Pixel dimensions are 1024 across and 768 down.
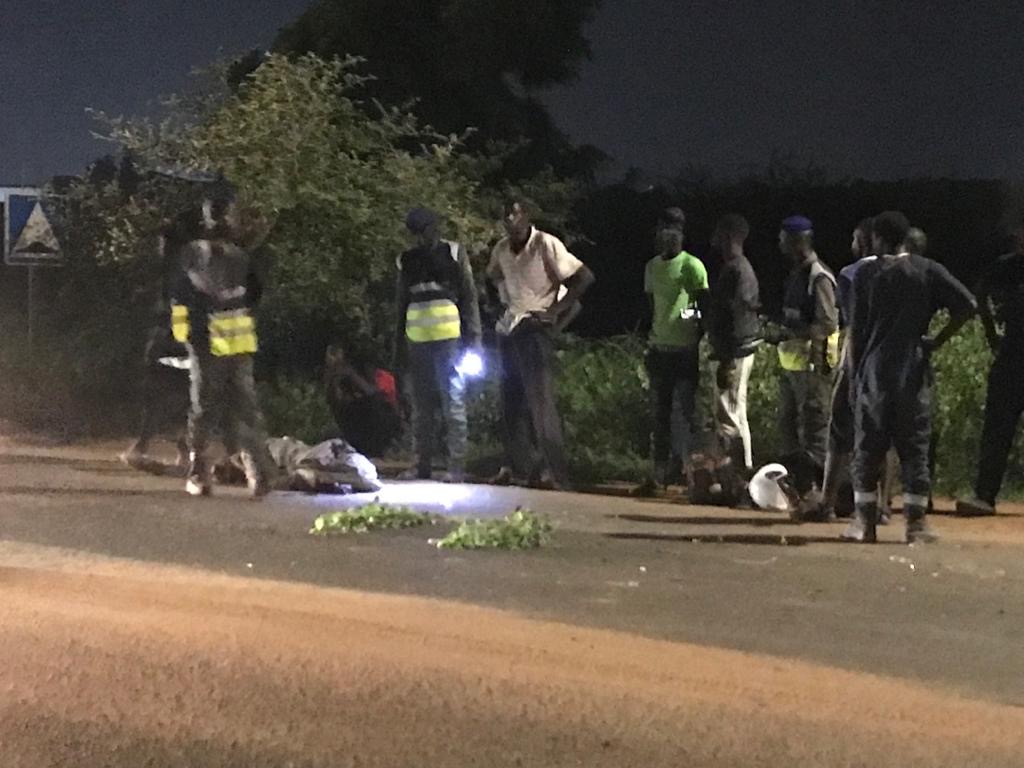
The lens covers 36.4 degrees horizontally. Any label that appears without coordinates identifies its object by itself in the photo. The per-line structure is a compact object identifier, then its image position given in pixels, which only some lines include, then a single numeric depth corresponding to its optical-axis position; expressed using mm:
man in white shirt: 12000
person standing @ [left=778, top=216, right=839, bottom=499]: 10805
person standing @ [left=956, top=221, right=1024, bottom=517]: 10930
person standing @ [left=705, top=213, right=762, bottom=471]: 11516
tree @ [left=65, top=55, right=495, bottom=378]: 15484
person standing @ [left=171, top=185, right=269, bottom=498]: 10977
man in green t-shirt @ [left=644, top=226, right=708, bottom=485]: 12023
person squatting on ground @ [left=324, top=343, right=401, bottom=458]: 13742
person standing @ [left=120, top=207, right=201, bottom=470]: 12352
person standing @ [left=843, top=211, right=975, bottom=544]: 9414
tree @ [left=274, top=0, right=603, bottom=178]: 20844
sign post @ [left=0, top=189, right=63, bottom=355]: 17266
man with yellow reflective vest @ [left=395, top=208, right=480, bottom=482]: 12102
